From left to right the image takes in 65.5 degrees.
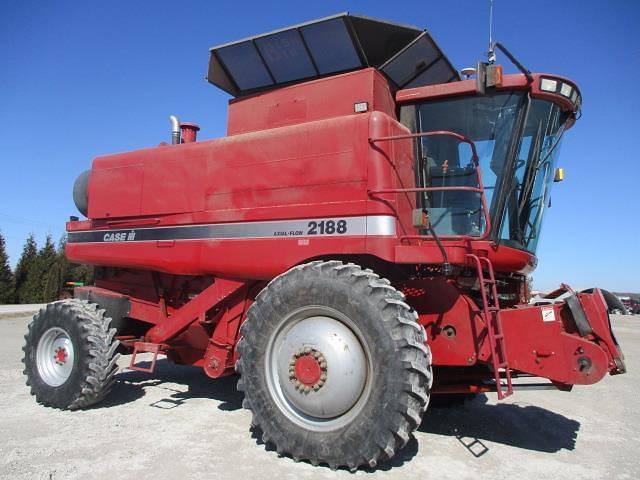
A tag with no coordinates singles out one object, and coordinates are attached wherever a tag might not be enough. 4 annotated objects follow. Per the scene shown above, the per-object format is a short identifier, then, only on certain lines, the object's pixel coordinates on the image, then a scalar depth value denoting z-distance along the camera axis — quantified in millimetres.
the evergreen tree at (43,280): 30750
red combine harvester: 4027
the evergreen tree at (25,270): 31609
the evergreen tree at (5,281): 30984
